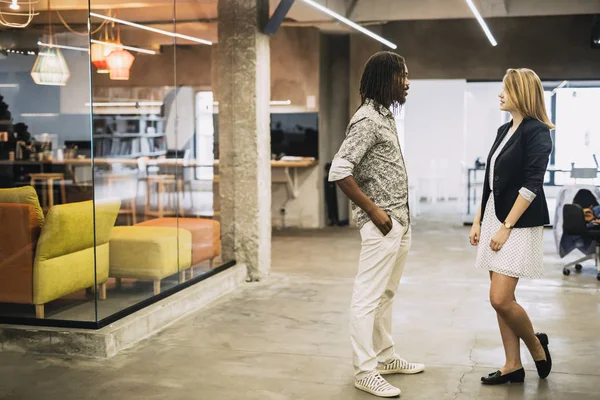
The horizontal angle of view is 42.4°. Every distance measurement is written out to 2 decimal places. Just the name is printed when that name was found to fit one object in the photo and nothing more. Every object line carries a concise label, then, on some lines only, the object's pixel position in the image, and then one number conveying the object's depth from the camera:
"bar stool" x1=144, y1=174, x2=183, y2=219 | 6.30
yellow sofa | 5.10
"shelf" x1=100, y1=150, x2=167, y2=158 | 6.36
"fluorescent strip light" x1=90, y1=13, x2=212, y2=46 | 5.24
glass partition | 5.11
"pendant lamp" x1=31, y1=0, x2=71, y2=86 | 6.99
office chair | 7.40
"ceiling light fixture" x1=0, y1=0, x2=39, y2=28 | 5.64
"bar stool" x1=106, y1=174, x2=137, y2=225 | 5.87
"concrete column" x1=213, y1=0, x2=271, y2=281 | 7.23
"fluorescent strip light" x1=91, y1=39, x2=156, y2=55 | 4.95
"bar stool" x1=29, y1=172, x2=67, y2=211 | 9.55
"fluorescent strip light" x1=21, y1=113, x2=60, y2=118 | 9.86
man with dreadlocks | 3.91
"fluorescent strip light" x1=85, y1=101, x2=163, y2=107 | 6.04
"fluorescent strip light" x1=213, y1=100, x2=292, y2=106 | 12.17
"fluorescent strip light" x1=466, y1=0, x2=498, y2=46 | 8.14
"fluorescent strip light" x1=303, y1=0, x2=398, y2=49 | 7.57
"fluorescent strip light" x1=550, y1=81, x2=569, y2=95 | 12.09
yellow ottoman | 5.61
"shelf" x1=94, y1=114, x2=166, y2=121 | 6.04
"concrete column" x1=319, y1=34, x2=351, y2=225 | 12.70
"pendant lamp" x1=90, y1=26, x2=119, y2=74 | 4.90
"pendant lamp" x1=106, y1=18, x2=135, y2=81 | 5.49
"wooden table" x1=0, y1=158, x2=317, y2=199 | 6.33
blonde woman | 3.92
